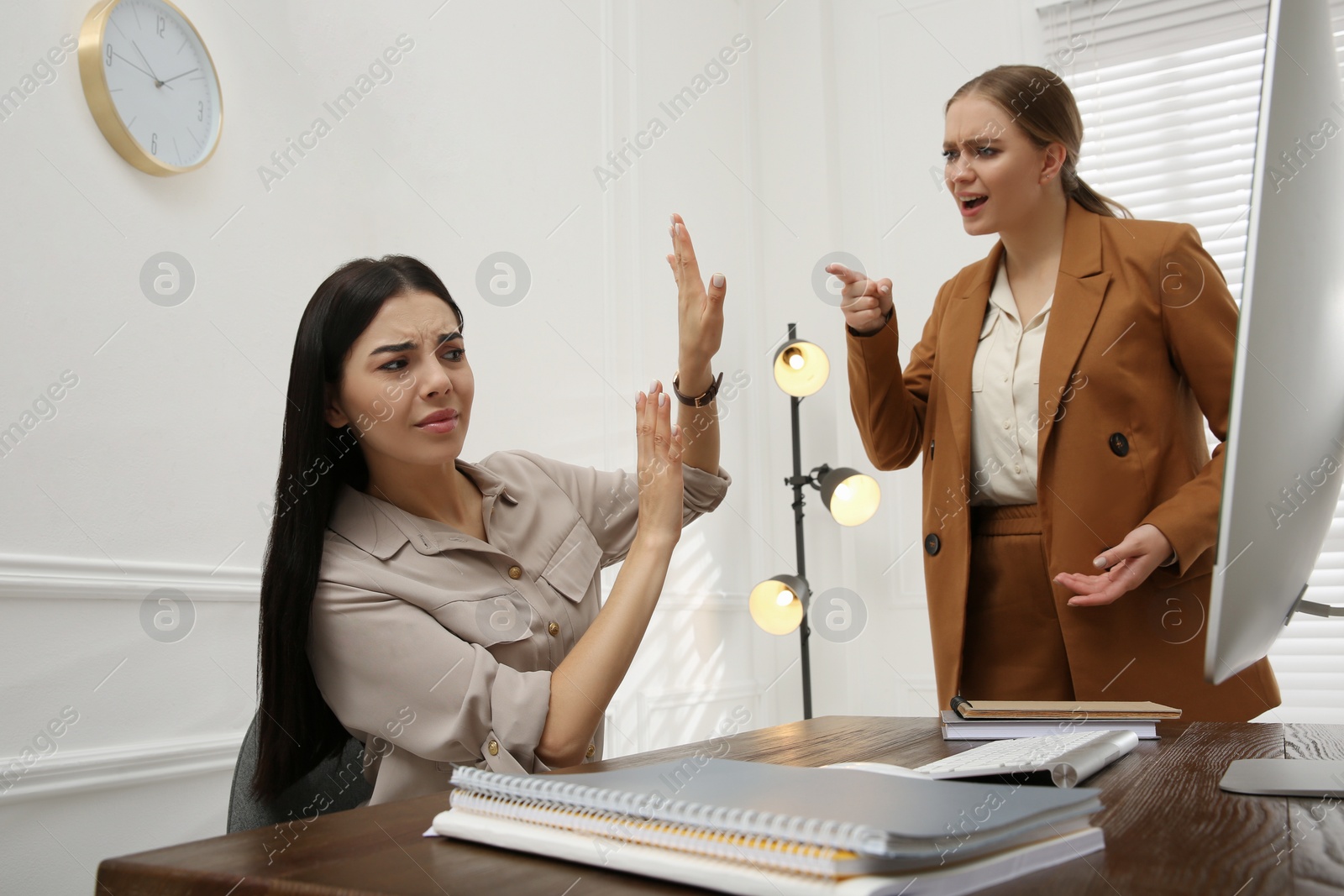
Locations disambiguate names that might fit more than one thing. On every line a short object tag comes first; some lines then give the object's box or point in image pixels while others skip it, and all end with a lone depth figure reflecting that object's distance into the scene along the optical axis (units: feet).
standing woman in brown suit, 4.99
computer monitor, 1.54
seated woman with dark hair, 3.57
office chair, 3.30
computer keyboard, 2.36
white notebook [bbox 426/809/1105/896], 1.32
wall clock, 5.69
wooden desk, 1.53
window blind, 11.02
